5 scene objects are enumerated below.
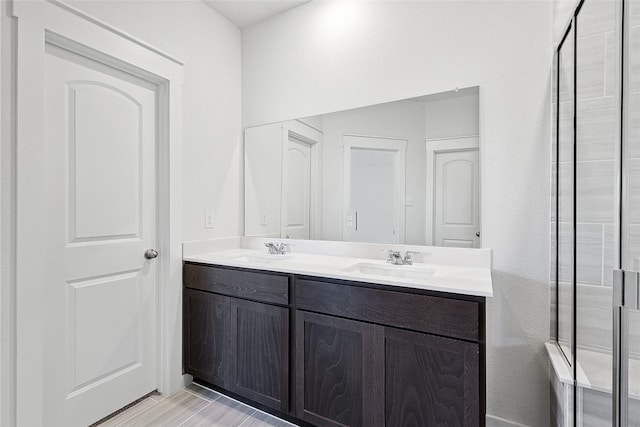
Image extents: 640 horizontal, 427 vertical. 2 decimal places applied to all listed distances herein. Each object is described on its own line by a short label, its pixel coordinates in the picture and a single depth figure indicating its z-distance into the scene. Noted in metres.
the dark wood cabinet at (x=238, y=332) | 1.72
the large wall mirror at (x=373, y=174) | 1.82
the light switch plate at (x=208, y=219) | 2.32
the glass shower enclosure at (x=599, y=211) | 0.89
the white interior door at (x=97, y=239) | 1.57
